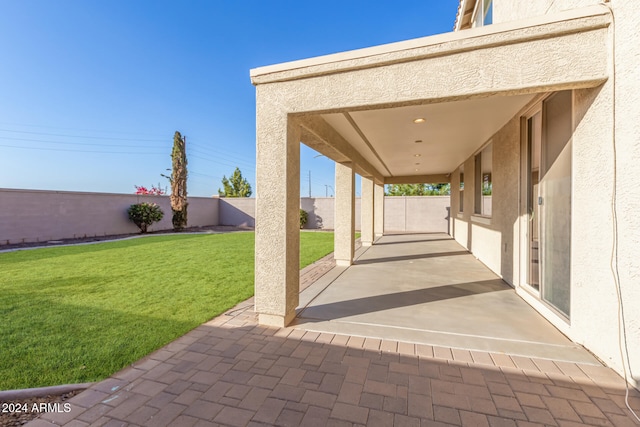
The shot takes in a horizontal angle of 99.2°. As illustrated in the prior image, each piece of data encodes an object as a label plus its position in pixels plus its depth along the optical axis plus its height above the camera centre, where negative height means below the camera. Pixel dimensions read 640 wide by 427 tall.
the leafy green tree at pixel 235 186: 42.53 +3.80
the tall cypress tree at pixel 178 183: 18.56 +1.86
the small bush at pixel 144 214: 16.25 -0.25
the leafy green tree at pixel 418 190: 40.56 +3.12
